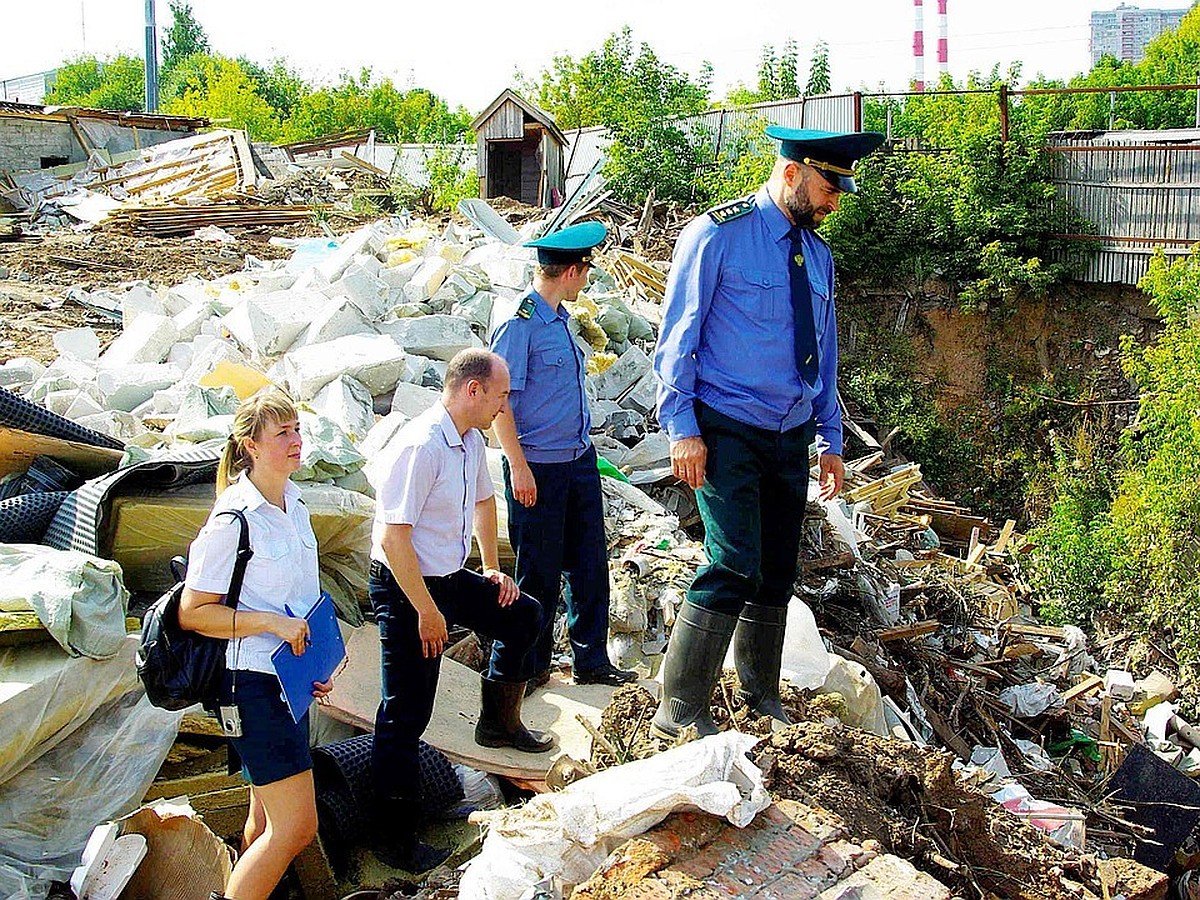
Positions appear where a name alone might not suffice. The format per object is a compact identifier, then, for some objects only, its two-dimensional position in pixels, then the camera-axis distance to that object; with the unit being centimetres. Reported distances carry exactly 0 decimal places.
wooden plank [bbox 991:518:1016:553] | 1217
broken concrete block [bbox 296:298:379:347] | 770
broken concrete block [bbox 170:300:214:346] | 836
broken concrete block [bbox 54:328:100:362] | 866
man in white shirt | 325
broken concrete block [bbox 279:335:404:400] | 686
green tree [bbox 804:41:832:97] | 2072
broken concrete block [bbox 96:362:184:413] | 688
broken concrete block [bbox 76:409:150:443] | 603
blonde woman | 274
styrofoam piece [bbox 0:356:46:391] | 715
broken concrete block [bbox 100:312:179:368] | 797
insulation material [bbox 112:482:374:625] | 445
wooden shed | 2070
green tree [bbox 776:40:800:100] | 2031
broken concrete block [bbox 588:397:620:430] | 752
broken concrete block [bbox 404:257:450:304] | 888
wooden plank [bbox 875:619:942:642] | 607
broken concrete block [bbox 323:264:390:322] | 815
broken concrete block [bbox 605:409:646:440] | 762
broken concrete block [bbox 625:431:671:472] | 718
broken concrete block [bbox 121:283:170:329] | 948
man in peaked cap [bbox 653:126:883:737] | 316
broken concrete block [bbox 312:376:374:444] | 627
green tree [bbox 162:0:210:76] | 6078
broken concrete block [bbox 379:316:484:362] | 782
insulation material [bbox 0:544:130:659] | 356
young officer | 424
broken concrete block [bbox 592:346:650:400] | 807
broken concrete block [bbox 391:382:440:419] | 652
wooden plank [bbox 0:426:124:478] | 469
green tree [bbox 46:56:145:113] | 5803
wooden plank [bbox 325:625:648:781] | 399
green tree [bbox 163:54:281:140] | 3550
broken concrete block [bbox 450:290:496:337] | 855
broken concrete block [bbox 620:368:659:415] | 805
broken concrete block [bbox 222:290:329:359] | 775
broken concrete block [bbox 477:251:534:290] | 963
